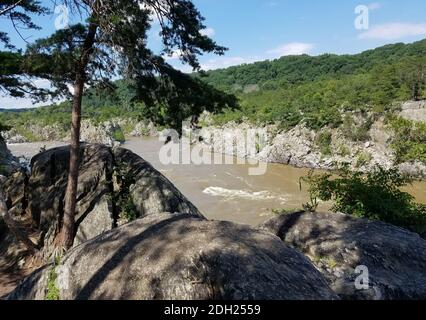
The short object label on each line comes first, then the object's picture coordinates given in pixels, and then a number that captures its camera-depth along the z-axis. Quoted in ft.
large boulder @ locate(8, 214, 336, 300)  13.37
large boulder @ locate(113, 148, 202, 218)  38.22
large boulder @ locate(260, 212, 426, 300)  20.36
